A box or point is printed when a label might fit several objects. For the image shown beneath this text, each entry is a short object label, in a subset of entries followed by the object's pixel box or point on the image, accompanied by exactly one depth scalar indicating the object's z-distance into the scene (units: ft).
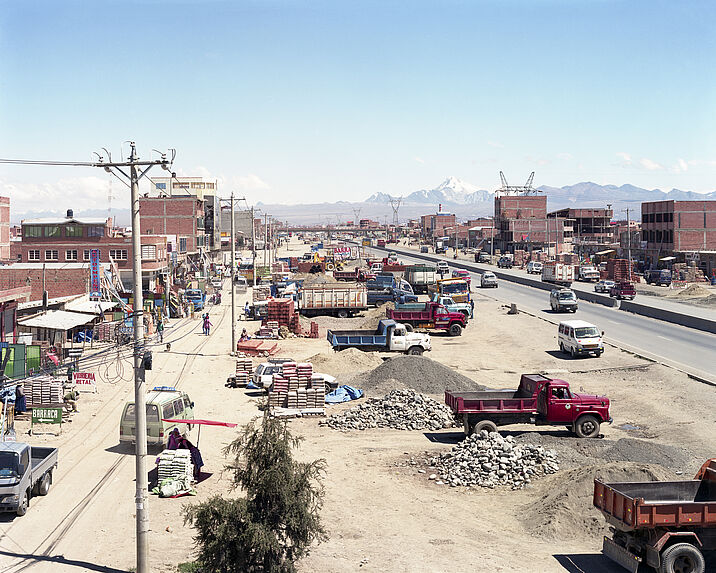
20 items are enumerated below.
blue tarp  106.93
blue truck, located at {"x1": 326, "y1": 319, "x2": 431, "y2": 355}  149.28
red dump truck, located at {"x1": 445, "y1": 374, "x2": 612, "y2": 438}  85.46
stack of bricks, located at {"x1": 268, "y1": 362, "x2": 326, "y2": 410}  101.24
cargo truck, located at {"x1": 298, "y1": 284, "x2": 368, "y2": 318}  201.57
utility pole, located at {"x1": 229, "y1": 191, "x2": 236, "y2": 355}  142.92
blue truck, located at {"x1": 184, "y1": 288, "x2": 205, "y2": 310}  221.87
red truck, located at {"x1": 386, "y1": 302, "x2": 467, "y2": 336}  177.06
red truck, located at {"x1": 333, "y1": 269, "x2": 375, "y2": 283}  300.98
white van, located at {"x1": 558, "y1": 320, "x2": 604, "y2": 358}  142.80
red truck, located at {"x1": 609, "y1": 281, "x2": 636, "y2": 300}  231.91
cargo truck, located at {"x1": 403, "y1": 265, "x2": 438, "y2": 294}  268.21
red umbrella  68.15
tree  43.86
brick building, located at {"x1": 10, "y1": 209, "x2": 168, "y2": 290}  236.63
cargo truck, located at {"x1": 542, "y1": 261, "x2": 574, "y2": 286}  296.10
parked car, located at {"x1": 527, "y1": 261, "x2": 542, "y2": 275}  370.32
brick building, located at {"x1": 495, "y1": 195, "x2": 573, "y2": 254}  510.46
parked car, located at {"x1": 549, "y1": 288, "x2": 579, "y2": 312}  213.66
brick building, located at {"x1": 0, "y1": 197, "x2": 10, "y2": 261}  273.95
